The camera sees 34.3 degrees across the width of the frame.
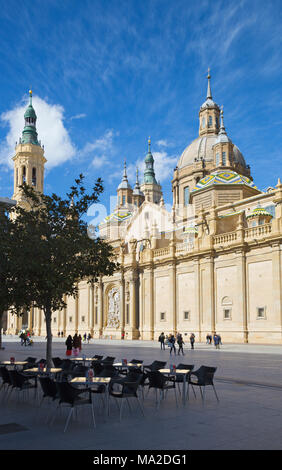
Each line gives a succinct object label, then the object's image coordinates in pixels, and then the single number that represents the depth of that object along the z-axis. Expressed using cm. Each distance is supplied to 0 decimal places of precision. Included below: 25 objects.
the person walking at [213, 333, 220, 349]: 3268
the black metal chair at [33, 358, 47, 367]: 1528
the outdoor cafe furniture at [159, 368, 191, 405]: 1219
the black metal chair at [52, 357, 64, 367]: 1698
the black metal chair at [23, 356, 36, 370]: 1477
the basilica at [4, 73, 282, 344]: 3781
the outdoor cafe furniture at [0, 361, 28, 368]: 1541
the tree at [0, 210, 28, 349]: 1539
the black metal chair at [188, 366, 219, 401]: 1202
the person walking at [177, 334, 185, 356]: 2842
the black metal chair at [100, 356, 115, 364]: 1617
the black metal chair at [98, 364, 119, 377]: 1274
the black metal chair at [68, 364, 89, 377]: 1327
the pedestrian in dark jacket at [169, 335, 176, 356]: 2891
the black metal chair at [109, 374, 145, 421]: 1070
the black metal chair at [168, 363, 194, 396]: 1258
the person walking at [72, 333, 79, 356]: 2904
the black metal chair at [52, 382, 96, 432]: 950
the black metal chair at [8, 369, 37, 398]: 1183
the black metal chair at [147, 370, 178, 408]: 1158
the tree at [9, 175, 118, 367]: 1532
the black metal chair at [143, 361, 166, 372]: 1458
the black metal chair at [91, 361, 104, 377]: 1459
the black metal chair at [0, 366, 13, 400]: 1254
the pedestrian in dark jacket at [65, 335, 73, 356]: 2788
